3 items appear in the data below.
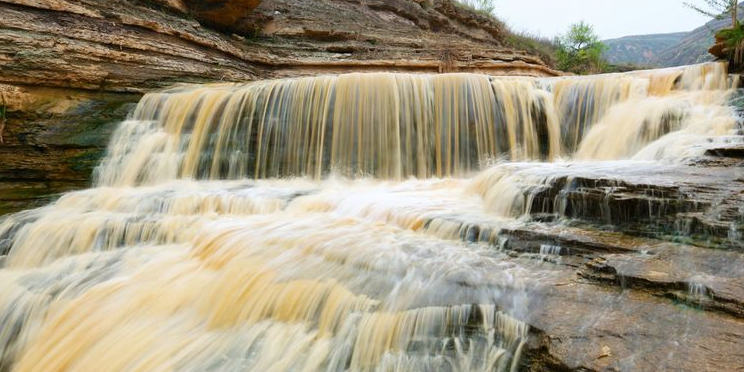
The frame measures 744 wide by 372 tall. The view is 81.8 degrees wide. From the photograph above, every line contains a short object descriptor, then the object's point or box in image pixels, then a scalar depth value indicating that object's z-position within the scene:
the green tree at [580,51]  16.38
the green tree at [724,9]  7.64
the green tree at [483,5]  17.18
